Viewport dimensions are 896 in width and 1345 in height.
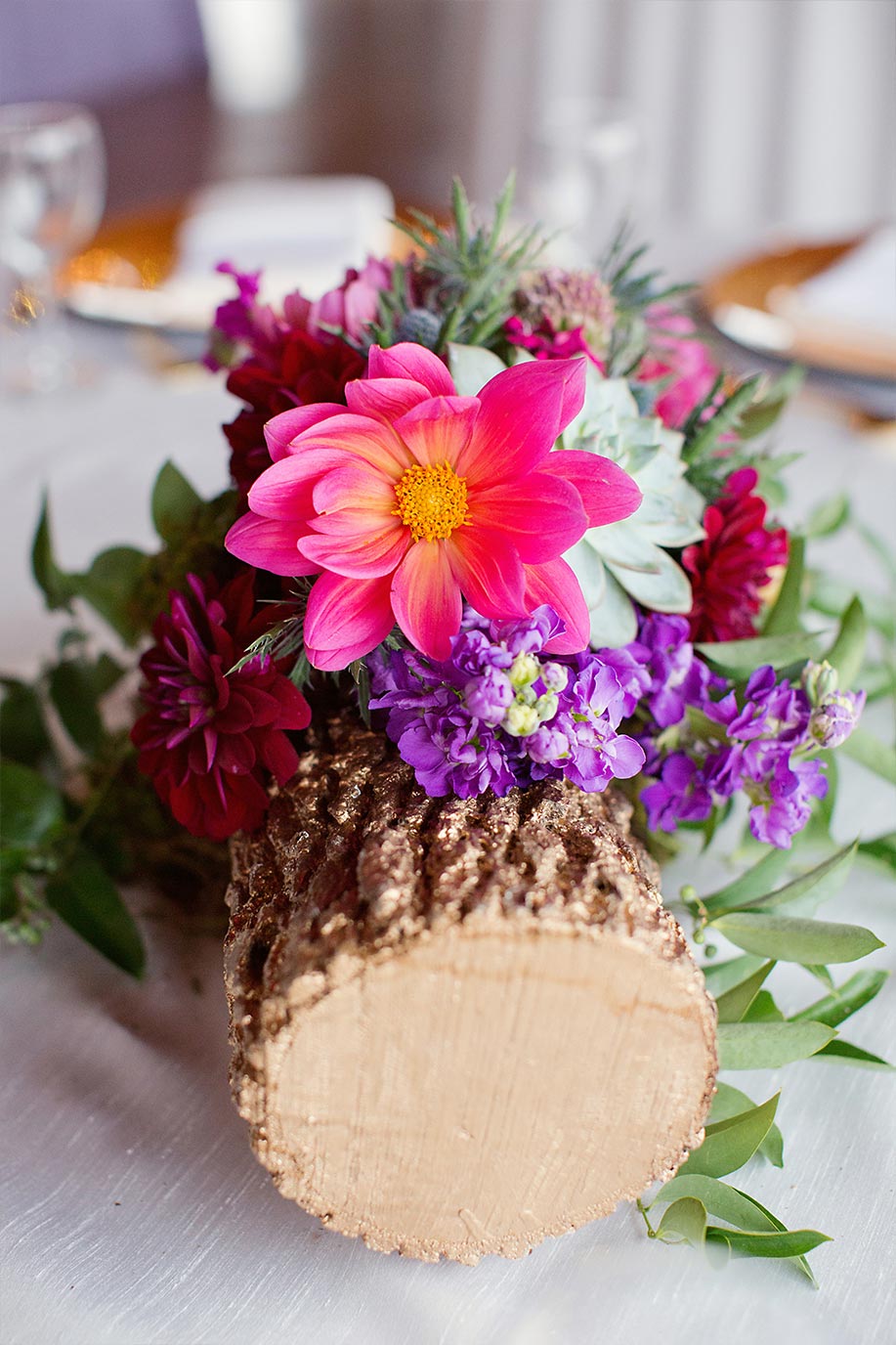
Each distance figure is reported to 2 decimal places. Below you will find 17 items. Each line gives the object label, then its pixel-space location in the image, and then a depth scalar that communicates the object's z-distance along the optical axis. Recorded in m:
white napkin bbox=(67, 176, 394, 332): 1.06
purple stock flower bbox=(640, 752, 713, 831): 0.53
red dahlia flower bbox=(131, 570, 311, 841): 0.47
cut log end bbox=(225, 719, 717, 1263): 0.39
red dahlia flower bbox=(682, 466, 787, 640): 0.54
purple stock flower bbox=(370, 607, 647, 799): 0.42
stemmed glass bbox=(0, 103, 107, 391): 1.02
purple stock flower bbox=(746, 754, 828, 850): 0.50
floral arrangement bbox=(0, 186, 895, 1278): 0.43
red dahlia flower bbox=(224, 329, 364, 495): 0.50
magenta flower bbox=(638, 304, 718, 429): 0.65
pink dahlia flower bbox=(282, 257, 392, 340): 0.59
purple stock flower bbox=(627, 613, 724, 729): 0.52
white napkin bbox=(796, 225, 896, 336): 1.02
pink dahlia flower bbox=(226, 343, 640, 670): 0.43
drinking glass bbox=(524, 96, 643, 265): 1.14
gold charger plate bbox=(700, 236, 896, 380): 1.00
